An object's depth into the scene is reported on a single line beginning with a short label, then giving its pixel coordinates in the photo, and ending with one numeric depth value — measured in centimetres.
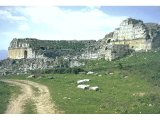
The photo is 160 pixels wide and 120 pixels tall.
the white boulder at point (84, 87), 1506
